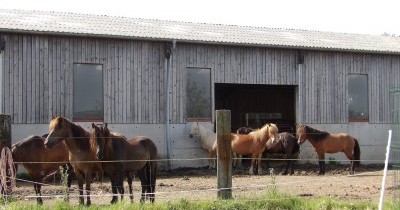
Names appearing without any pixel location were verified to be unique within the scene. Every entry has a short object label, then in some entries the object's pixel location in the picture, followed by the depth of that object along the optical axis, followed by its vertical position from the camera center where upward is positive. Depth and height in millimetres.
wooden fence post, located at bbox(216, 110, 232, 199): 9383 -678
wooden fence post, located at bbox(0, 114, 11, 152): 9805 -332
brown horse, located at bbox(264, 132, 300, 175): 19416 -1178
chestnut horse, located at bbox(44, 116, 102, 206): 10688 -621
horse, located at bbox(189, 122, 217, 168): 19734 -853
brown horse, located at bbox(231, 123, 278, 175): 19062 -1065
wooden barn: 17812 +1228
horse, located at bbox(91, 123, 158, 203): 10579 -870
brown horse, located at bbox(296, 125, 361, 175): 19000 -1066
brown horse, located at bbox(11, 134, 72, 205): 12180 -951
